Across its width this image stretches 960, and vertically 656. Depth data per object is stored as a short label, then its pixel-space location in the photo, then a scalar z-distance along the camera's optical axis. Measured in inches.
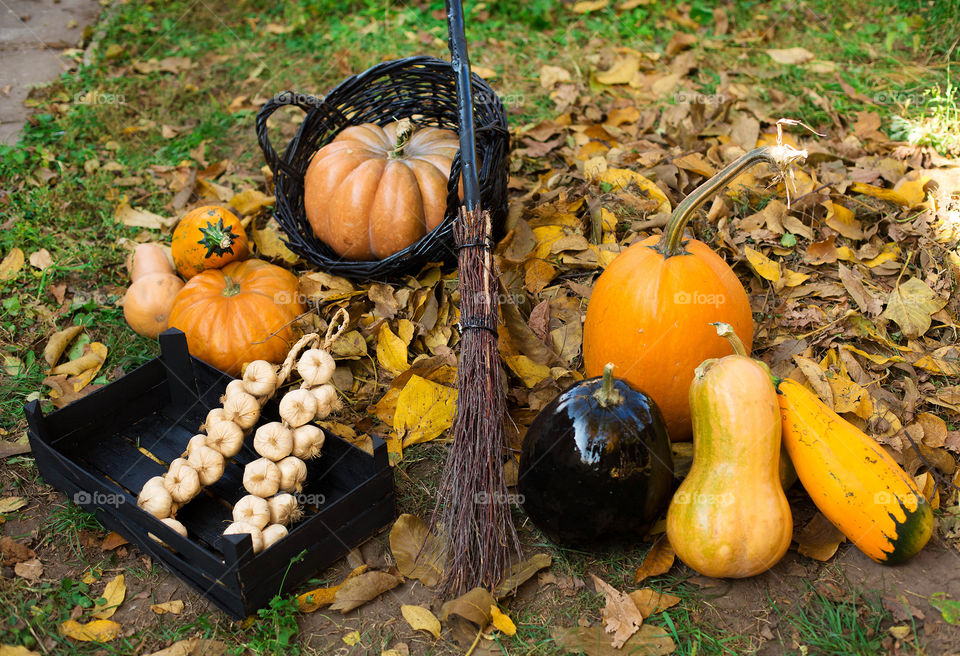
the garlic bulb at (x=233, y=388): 113.4
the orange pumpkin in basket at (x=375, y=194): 135.1
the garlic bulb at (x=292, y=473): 105.9
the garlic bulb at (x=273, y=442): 107.3
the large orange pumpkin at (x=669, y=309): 106.0
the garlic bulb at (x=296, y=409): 109.9
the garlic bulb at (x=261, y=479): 104.0
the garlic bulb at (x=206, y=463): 107.3
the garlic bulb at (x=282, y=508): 102.1
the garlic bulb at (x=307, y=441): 108.8
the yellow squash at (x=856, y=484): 92.3
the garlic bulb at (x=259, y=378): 114.4
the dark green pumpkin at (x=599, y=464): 94.0
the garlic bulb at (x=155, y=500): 100.9
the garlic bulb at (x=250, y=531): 97.0
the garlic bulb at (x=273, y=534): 97.9
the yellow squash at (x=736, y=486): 91.5
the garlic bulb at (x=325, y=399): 113.3
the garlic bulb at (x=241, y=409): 112.7
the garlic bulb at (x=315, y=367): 114.6
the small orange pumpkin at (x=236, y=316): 131.1
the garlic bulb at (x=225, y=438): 110.3
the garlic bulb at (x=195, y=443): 108.5
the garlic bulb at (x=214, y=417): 112.4
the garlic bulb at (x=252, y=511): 99.8
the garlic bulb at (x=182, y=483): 104.0
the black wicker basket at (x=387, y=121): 131.2
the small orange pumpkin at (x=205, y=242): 138.9
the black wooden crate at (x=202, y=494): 95.0
